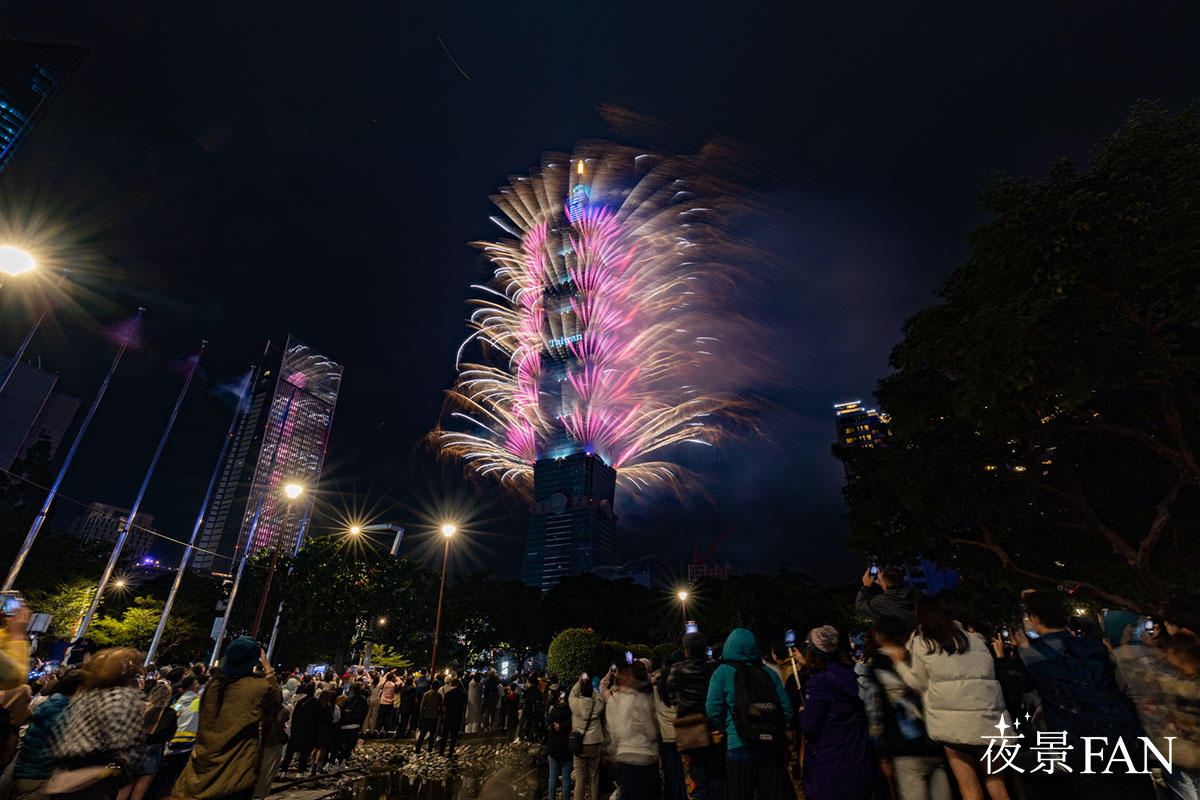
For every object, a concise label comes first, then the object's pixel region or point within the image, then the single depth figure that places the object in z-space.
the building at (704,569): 136.75
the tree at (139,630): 41.53
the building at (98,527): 189.75
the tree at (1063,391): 12.17
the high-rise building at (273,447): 163.12
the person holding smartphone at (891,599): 5.12
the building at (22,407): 79.94
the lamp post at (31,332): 22.00
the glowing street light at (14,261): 10.12
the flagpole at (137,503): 24.01
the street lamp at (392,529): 32.00
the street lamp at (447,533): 22.50
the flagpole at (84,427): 21.00
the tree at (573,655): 18.98
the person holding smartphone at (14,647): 4.28
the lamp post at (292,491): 20.82
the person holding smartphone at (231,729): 4.38
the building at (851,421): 150.38
